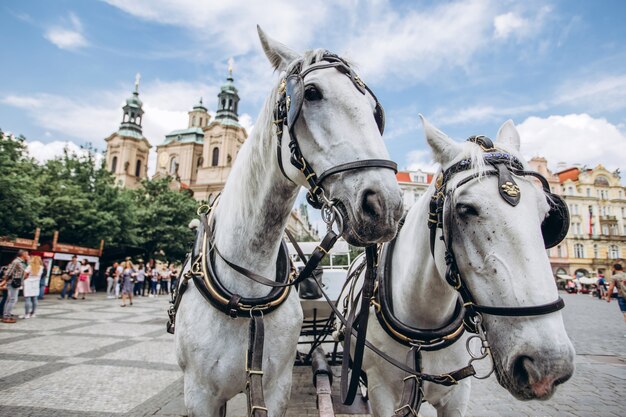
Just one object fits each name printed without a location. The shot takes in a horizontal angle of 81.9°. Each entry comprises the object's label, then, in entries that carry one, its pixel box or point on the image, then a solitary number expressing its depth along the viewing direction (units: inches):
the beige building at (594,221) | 2122.3
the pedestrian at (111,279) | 784.3
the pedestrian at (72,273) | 665.6
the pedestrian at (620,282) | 379.6
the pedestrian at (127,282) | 596.7
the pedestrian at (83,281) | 678.5
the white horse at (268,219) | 56.4
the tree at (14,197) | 578.2
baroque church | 2070.6
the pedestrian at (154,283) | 892.6
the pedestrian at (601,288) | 1154.9
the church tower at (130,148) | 2215.8
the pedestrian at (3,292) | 376.8
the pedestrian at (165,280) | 1003.9
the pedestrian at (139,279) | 778.8
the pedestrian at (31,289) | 406.0
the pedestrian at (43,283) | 615.0
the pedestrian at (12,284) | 378.6
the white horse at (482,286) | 48.3
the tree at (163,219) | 1175.0
